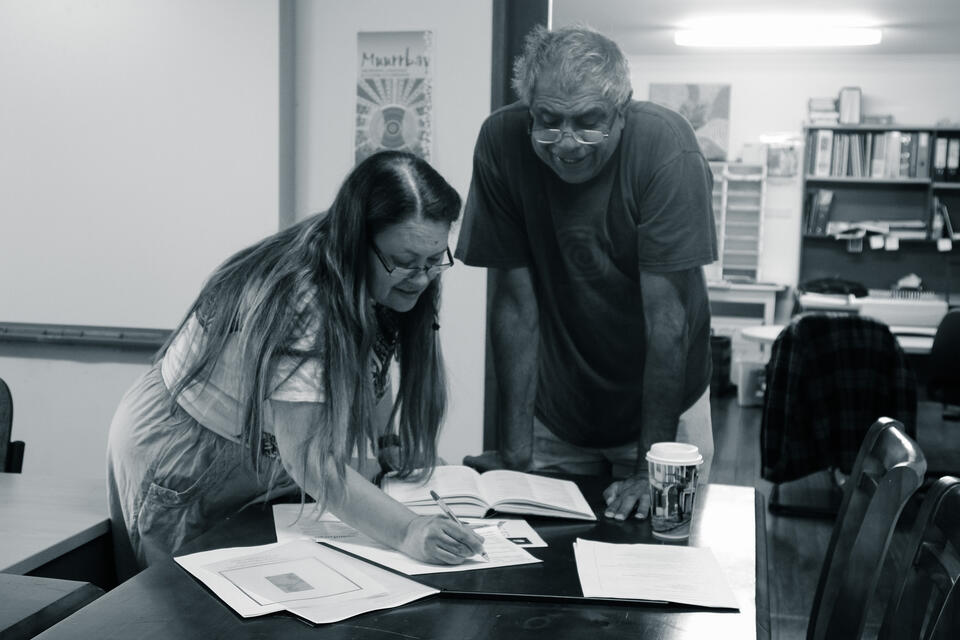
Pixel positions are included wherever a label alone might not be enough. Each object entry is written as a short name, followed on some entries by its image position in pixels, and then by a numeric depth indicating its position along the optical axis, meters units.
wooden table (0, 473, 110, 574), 1.51
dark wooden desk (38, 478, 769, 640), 1.07
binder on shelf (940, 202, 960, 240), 6.79
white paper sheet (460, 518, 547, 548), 1.40
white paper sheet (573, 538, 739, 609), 1.19
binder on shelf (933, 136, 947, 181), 6.75
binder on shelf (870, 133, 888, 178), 6.89
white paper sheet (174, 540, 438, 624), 1.13
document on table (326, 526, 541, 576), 1.28
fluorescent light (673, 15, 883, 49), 6.29
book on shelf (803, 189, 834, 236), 7.10
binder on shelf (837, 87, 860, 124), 6.96
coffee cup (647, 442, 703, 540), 1.42
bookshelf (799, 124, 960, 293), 6.82
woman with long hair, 1.36
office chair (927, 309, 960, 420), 4.39
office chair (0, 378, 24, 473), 2.18
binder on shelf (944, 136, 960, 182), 6.74
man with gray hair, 1.71
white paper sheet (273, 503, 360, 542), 1.41
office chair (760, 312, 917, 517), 3.62
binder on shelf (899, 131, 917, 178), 6.84
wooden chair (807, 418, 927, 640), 1.18
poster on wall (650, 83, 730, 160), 7.42
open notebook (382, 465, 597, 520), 1.50
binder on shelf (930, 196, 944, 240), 6.79
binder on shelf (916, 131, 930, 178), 6.80
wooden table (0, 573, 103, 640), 1.03
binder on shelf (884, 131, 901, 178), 6.85
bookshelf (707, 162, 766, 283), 7.32
